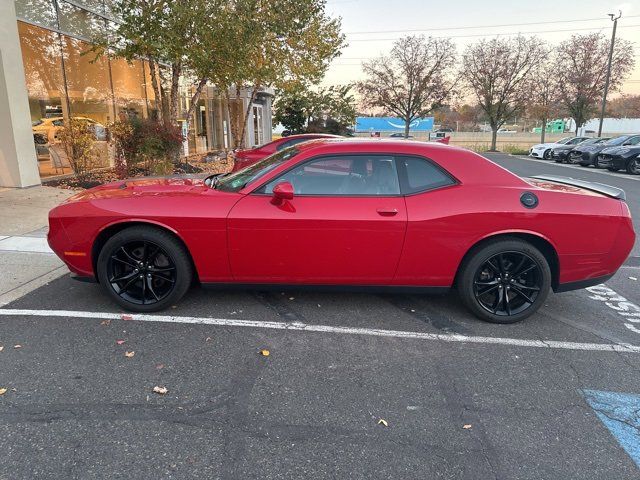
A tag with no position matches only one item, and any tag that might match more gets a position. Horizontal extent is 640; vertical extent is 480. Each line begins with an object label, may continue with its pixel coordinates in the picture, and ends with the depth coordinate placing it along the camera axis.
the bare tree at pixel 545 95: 35.53
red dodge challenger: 3.70
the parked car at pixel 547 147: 27.64
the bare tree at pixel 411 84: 37.09
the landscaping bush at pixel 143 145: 10.98
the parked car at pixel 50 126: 10.59
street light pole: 28.73
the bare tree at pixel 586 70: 32.84
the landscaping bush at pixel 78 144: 10.98
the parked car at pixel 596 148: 20.53
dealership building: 9.34
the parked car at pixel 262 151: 9.84
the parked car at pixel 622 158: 18.03
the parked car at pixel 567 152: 24.01
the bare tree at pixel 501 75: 35.91
